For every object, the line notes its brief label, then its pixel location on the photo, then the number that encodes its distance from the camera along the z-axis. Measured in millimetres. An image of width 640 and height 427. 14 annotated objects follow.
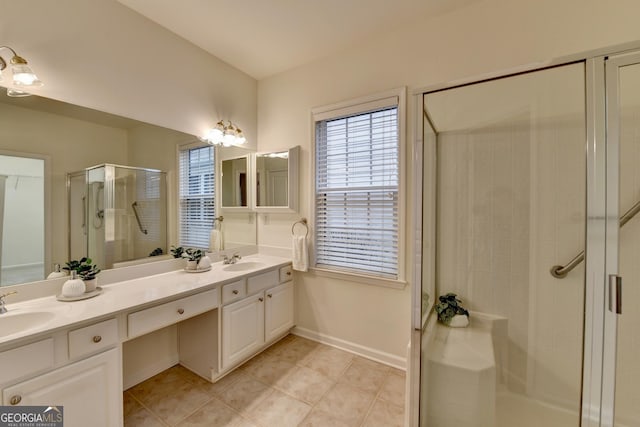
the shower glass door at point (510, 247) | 1396
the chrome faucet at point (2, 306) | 1243
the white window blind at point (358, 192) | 2148
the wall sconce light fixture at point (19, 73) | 1308
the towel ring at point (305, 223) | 2543
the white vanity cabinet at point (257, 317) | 1932
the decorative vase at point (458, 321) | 1698
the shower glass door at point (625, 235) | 1139
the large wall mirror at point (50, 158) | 1376
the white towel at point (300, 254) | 2463
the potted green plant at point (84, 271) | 1535
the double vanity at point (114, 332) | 1087
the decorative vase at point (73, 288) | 1430
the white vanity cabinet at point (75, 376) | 1056
